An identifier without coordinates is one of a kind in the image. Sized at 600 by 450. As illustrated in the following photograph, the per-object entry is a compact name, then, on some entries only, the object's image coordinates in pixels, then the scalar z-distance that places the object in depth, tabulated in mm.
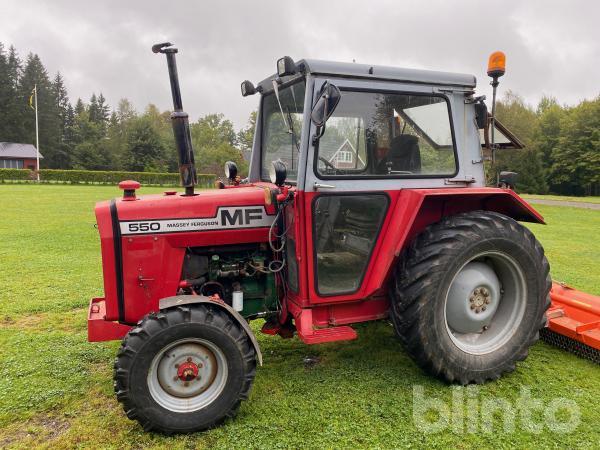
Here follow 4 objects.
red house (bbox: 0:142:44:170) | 50719
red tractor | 2895
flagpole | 47938
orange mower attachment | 3756
